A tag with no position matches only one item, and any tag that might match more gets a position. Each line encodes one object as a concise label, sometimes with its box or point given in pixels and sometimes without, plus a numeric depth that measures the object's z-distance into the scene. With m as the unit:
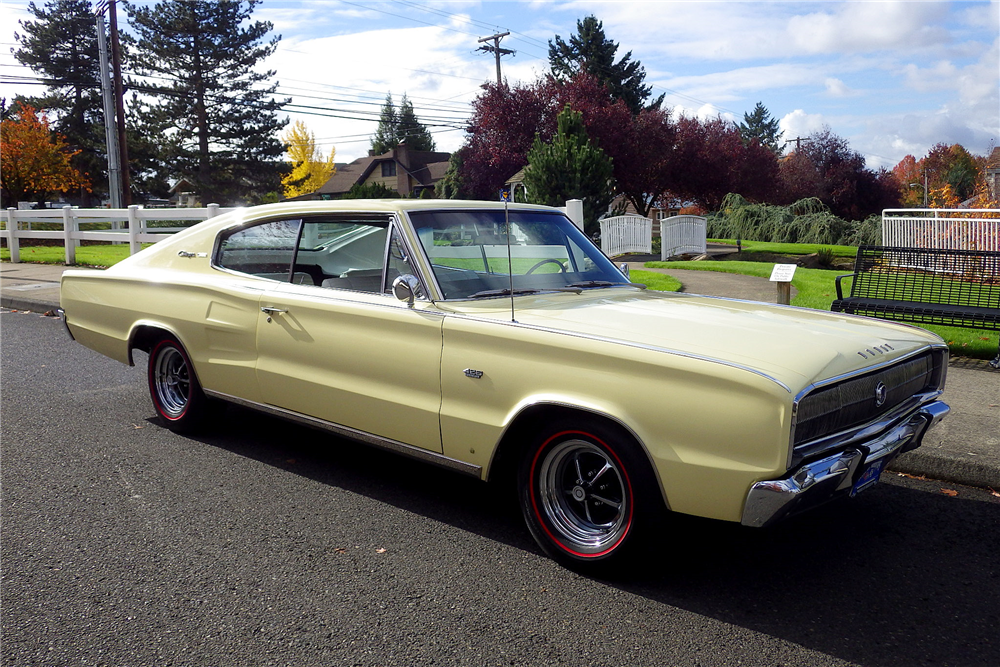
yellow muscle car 3.10
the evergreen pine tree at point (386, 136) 102.19
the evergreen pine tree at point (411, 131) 96.75
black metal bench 7.42
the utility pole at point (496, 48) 42.97
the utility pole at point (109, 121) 26.16
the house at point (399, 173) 75.19
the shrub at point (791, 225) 26.59
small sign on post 7.02
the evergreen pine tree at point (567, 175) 25.88
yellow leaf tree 73.50
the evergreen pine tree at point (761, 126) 119.19
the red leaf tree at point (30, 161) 34.06
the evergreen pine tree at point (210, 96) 49.84
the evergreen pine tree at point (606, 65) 57.03
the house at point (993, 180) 40.66
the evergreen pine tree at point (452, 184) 50.87
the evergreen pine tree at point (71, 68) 50.91
